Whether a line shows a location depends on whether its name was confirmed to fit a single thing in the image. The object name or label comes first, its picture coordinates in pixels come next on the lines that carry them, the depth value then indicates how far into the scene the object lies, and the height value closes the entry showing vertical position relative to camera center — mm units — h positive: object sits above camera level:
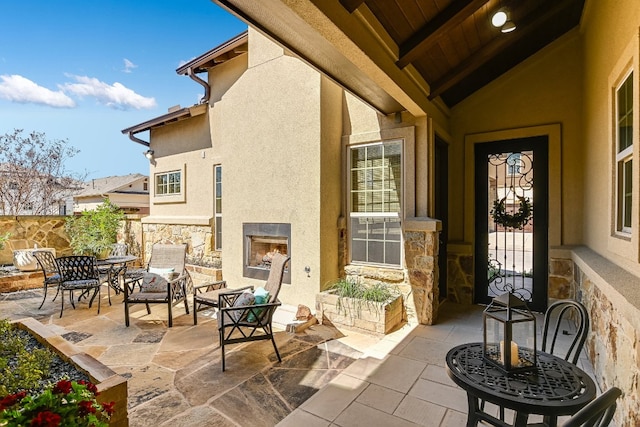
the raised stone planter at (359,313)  4039 -1347
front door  4777 -159
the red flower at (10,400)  1160 -700
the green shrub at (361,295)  4172 -1155
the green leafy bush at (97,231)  7961 -473
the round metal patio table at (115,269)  6029 -1108
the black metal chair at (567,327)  1892 -1420
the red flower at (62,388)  1296 -710
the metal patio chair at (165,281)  4559 -1041
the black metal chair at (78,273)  5289 -1046
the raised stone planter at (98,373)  1925 -1087
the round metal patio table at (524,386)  1401 -842
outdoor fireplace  5176 -588
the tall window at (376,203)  4684 +117
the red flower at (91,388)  1424 -785
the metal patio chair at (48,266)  5562 -1063
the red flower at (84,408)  1279 -781
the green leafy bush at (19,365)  1871 -982
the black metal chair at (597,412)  1021 -658
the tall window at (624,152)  2566 +462
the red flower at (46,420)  1112 -724
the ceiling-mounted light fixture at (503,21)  3496 +2099
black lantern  1663 -675
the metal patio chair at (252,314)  3381 -1150
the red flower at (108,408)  1361 -836
